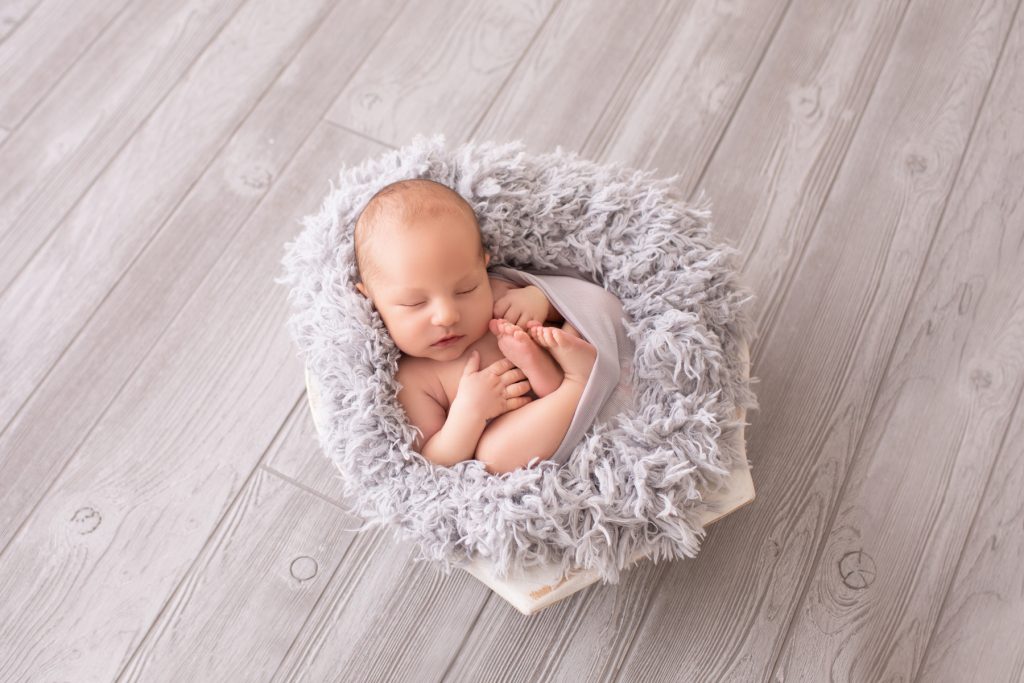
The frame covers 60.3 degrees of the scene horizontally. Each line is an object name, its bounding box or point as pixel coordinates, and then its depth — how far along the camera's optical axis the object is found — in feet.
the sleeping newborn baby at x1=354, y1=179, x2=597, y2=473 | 3.38
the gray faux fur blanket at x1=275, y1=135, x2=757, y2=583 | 3.24
